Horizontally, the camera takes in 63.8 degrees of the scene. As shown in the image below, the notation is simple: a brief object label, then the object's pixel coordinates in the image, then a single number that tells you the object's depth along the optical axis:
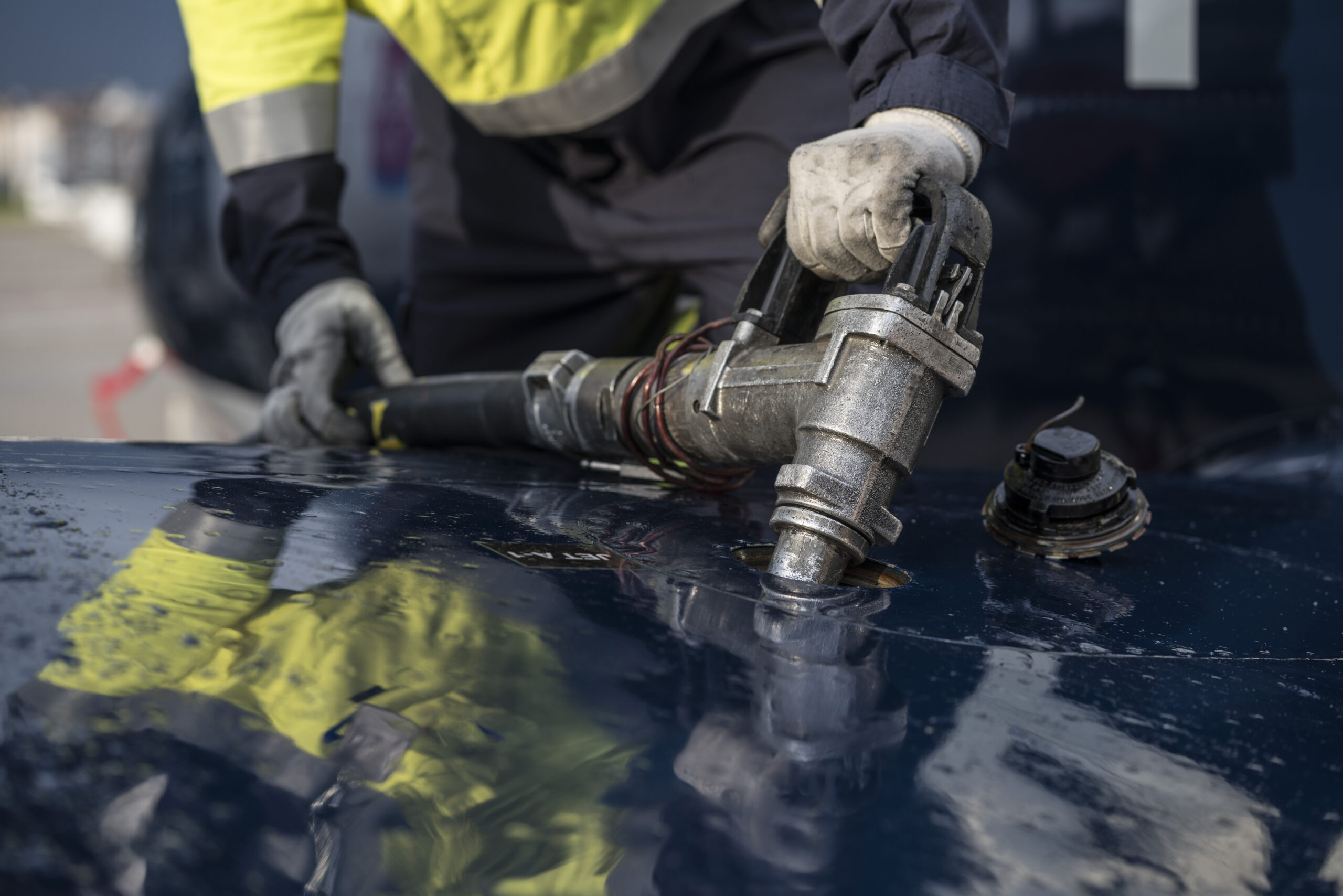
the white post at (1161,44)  2.10
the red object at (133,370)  4.25
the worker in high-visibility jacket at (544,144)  1.81
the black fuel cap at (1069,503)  1.12
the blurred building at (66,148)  34.03
